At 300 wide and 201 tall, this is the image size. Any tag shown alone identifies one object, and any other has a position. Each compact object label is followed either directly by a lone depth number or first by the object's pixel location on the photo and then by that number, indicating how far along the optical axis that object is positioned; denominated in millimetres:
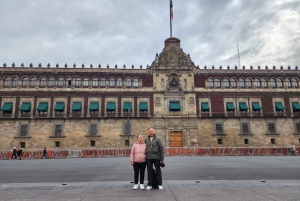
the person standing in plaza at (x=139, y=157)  6824
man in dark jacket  6668
